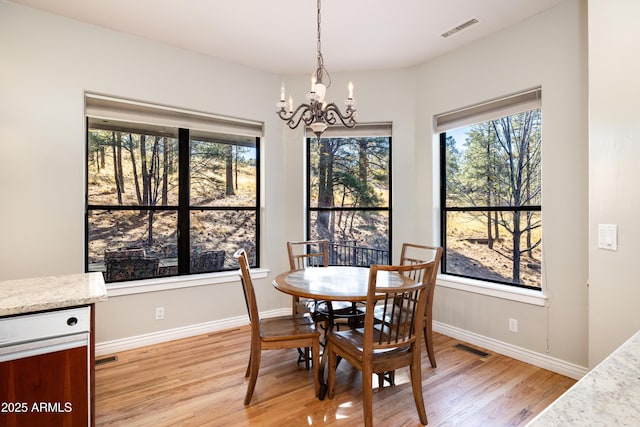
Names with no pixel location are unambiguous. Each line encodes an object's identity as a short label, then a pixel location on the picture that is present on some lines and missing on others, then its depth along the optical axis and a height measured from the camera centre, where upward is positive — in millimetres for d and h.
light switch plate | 1952 -140
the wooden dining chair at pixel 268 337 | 2146 -850
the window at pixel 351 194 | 3930 +245
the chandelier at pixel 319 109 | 2215 +750
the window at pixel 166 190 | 3072 +243
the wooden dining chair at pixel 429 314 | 2439 -804
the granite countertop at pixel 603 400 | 554 -360
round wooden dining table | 2107 -530
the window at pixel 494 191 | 2900 +229
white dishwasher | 1446 -734
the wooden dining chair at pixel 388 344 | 1859 -812
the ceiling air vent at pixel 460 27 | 2816 +1701
